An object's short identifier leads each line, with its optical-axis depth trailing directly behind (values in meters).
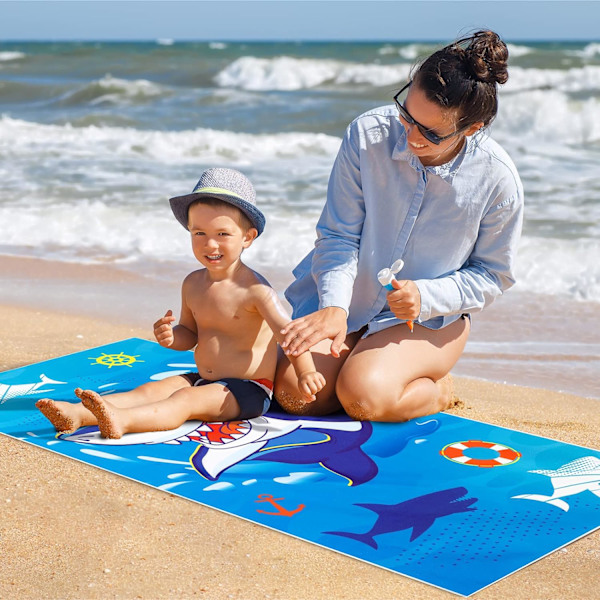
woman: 3.19
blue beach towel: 2.34
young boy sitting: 3.04
